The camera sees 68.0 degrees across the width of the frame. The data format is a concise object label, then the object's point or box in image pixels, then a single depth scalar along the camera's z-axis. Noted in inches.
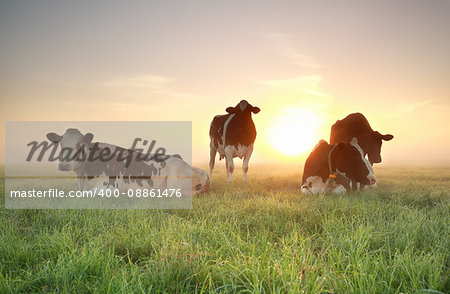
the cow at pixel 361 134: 442.6
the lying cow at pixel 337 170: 350.9
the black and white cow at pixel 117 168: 344.2
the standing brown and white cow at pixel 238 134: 496.7
